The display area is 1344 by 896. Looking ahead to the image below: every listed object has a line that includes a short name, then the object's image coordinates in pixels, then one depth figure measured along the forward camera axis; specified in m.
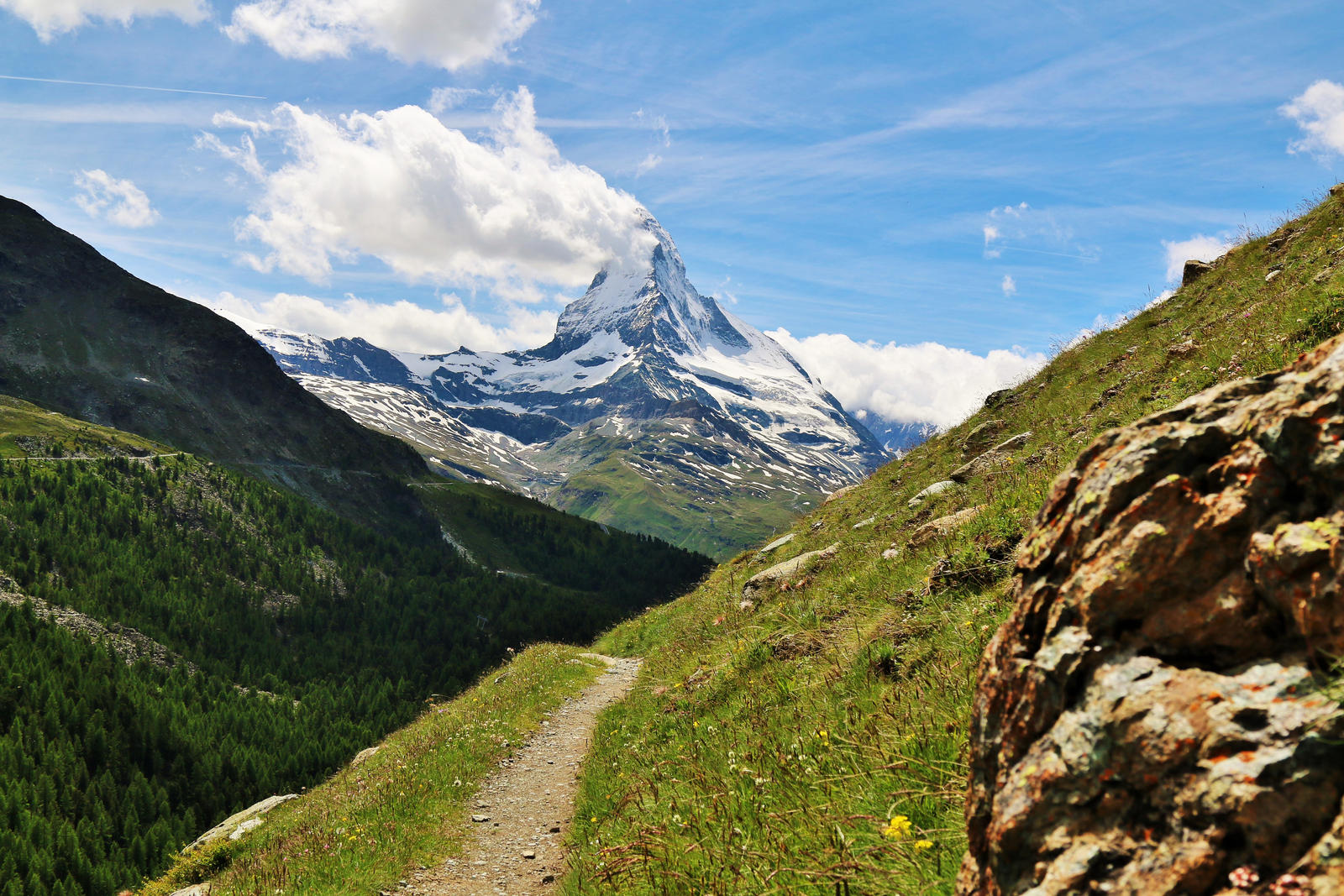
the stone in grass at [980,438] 26.55
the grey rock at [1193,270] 29.27
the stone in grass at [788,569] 20.45
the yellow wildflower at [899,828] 5.16
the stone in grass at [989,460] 20.30
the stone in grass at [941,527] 13.68
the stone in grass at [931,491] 20.81
